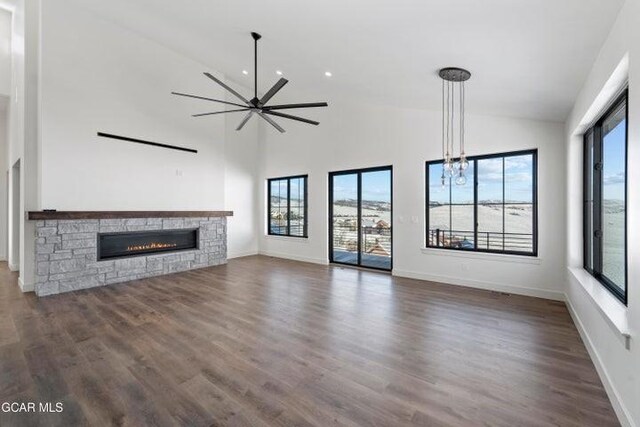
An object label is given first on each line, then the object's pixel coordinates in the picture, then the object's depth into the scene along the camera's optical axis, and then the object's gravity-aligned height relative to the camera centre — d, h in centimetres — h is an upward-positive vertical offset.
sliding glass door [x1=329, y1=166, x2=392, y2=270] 662 -11
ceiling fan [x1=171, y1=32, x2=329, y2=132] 403 +155
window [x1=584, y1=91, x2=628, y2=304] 248 +16
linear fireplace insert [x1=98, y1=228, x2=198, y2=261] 554 -63
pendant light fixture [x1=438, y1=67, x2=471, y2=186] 344 +160
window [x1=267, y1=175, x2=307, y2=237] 805 +18
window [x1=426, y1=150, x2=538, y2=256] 478 +12
